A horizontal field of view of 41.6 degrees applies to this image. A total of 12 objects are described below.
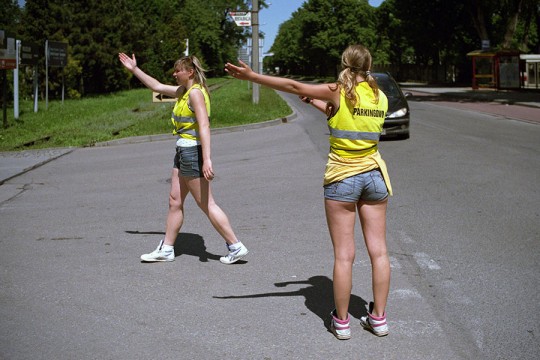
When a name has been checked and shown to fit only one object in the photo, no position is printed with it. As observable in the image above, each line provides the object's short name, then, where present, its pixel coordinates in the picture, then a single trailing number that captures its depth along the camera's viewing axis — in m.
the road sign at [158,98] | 9.96
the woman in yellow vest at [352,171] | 4.02
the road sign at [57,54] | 31.12
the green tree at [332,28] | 92.62
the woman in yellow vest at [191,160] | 5.64
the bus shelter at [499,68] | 42.00
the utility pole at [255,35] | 29.25
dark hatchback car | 15.77
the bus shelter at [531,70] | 41.12
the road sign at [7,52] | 20.02
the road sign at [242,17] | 28.53
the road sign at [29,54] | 25.45
